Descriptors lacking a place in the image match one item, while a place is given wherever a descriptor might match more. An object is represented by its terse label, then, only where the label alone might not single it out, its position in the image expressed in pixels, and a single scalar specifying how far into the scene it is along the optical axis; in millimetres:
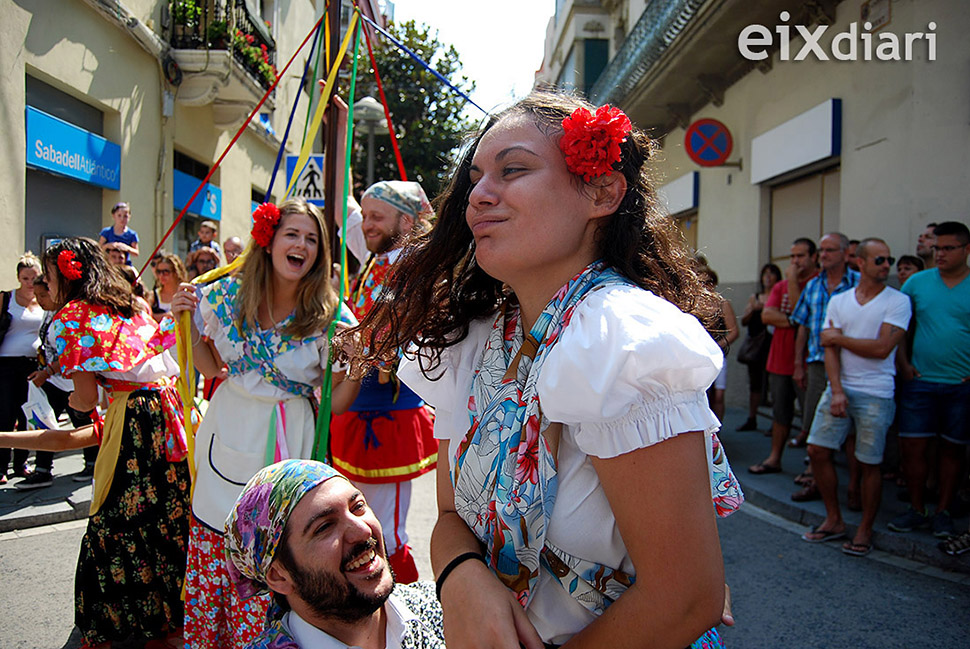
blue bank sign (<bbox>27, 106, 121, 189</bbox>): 7398
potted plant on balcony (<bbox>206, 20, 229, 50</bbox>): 10891
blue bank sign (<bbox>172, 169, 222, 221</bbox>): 11195
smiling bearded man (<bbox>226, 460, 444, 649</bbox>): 1784
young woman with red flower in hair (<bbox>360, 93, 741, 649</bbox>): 1043
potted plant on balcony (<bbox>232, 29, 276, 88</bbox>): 11734
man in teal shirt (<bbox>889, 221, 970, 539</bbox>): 4609
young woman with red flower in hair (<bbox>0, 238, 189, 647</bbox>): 3139
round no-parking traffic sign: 9844
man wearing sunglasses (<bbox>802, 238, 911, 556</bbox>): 4625
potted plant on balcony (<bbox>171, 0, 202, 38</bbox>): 10586
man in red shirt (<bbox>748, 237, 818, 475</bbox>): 6395
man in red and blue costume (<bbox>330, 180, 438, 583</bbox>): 3320
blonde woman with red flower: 2674
